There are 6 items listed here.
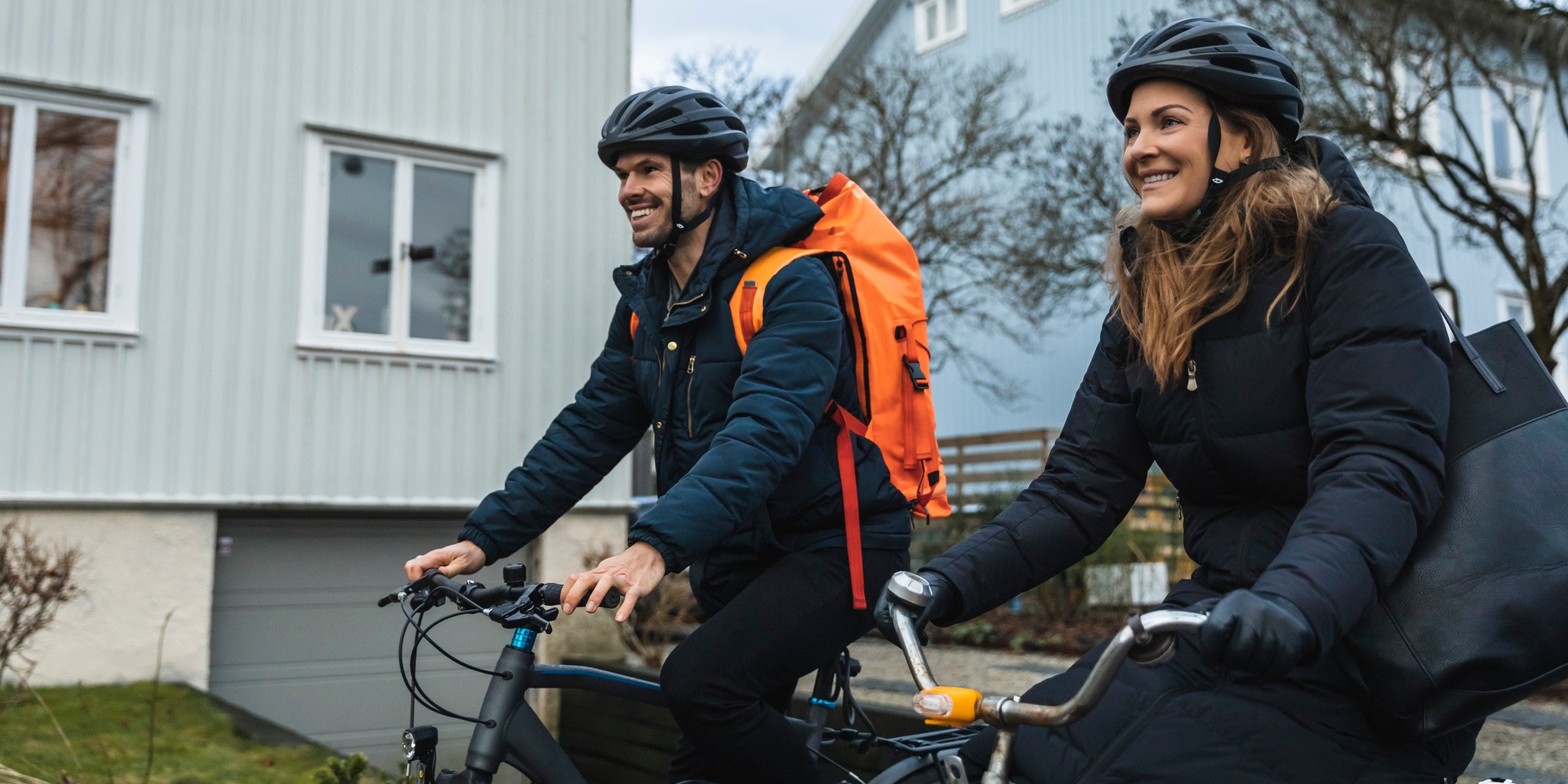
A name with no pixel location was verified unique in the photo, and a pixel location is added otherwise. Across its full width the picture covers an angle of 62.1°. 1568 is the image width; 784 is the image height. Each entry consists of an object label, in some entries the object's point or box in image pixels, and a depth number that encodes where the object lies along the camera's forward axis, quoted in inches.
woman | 66.2
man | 106.1
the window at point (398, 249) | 355.3
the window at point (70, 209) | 317.7
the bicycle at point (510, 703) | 103.2
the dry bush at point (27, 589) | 258.8
